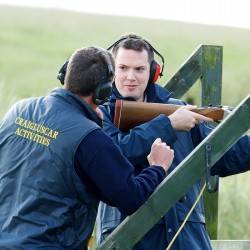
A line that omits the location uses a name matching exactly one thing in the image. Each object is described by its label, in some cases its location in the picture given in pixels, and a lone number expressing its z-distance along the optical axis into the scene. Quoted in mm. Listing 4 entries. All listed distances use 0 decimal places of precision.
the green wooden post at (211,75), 12003
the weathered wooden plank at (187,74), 12011
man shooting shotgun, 9566
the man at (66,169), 8252
